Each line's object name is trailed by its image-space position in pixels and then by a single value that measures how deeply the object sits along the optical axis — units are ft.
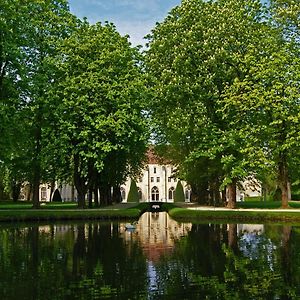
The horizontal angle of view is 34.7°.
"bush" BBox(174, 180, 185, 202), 297.94
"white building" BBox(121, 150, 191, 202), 370.94
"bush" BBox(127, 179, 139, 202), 283.59
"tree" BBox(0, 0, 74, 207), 108.58
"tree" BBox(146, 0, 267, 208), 118.93
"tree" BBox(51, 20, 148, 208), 119.34
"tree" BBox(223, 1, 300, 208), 116.16
